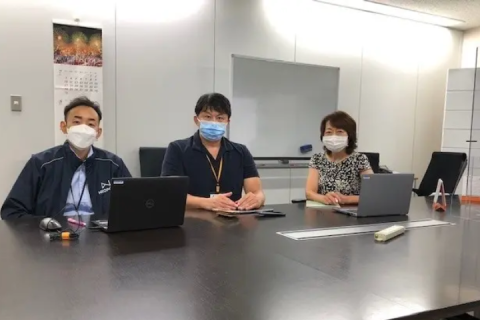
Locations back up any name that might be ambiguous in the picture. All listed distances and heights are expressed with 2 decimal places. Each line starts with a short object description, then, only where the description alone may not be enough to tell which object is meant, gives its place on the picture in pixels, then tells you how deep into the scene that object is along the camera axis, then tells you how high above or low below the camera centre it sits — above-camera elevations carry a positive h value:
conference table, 0.93 -0.42
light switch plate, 3.25 +0.06
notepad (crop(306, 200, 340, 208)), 2.41 -0.47
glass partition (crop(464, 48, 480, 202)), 2.81 -0.21
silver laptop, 2.07 -0.35
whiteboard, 4.29 +0.17
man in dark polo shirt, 2.38 -0.23
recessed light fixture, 4.68 +1.29
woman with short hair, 2.70 -0.26
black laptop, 1.54 -0.33
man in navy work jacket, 1.94 -0.29
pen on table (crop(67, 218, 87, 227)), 1.70 -0.43
